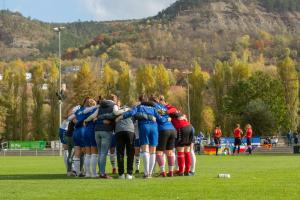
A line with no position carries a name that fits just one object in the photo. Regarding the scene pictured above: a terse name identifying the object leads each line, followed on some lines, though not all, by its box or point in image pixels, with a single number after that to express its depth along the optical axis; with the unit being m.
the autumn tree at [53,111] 95.69
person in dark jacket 16.42
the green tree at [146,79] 109.81
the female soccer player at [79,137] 17.17
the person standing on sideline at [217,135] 43.62
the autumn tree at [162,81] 110.12
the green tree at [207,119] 96.38
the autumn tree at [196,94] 96.81
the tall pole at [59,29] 58.99
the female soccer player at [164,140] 16.50
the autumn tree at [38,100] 96.12
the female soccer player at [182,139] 17.19
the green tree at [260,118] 80.56
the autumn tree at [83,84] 95.94
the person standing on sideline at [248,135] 40.88
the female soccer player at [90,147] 16.84
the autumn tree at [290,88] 91.56
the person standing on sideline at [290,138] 63.25
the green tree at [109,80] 107.64
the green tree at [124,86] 107.69
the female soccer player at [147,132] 15.97
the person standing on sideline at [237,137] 40.25
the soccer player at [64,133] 19.61
